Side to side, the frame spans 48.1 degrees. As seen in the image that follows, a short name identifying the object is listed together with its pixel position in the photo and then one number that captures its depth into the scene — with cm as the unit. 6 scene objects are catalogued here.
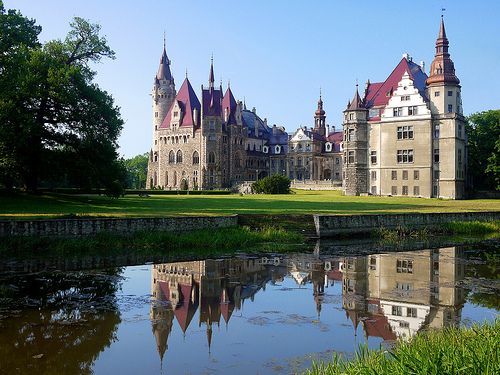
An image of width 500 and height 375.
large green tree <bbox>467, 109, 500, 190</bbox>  5972
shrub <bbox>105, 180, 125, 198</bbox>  3923
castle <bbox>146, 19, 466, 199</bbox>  6191
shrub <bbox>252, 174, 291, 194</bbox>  6844
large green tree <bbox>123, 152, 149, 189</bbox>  15050
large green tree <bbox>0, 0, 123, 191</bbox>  3381
